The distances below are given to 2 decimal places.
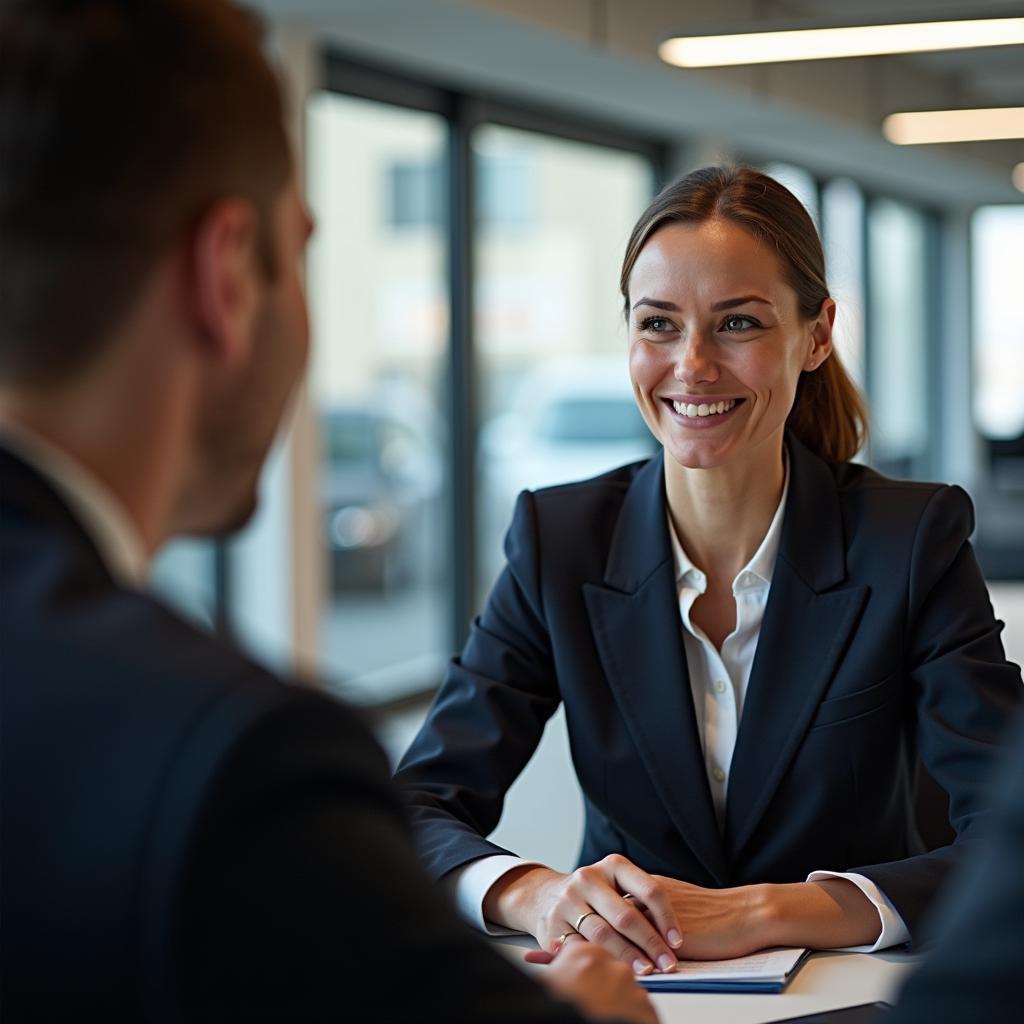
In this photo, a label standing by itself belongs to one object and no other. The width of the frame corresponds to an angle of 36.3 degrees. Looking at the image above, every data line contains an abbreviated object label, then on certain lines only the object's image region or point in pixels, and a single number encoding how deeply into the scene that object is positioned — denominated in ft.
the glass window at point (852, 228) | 34.47
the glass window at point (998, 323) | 41.39
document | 5.18
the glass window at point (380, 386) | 19.62
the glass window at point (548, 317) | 23.00
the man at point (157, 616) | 2.51
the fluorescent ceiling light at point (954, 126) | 18.76
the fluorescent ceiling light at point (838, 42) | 12.37
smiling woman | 6.47
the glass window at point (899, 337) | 37.32
